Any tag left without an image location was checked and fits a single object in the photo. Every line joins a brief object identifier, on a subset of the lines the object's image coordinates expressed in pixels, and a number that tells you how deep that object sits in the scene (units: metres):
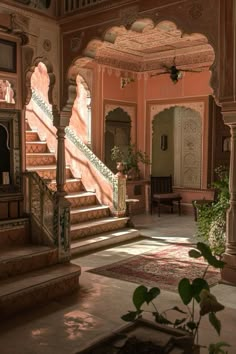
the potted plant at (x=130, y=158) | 10.88
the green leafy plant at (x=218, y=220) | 5.95
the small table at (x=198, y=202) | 9.33
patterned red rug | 5.57
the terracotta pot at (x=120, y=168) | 8.98
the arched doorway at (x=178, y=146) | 11.27
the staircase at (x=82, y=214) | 7.44
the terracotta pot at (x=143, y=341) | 2.21
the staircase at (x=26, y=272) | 4.43
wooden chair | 10.90
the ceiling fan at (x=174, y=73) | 9.05
